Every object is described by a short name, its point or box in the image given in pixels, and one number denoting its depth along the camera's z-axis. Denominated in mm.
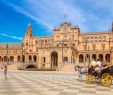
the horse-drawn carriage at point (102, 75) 7928
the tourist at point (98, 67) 8643
